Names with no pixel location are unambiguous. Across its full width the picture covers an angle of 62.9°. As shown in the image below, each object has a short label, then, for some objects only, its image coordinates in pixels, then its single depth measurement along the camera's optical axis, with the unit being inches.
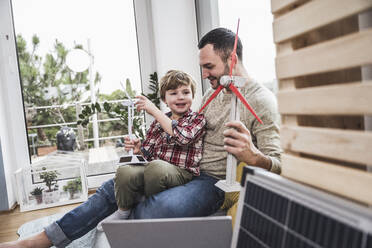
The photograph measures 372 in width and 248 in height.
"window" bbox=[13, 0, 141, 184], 113.3
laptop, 33.8
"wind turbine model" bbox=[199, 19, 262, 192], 37.3
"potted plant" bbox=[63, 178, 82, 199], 109.6
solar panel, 19.2
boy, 51.4
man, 45.5
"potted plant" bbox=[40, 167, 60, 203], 105.3
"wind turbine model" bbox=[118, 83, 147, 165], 55.8
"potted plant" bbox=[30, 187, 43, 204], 105.6
